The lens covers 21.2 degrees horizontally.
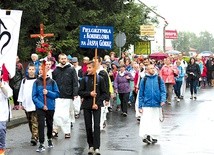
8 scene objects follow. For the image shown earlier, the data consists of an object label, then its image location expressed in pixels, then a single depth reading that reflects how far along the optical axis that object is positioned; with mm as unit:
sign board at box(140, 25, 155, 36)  34375
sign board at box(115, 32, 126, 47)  28156
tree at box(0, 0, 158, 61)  25141
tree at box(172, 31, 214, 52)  155550
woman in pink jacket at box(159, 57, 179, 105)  22297
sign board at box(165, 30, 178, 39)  42403
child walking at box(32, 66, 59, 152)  11211
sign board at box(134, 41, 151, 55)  37797
